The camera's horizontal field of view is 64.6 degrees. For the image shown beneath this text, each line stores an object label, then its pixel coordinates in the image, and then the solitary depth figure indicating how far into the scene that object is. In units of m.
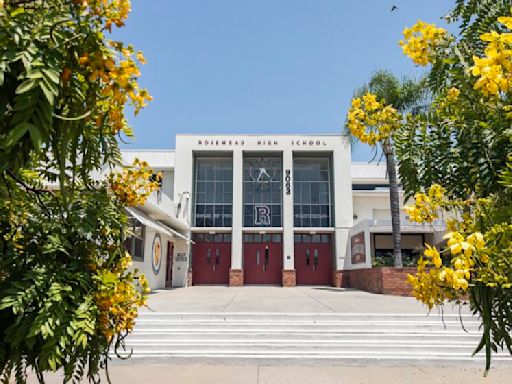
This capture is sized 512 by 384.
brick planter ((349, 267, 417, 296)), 15.19
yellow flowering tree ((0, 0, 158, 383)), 1.21
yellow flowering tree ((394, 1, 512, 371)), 1.59
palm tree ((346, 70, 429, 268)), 16.06
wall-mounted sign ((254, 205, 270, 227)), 23.09
